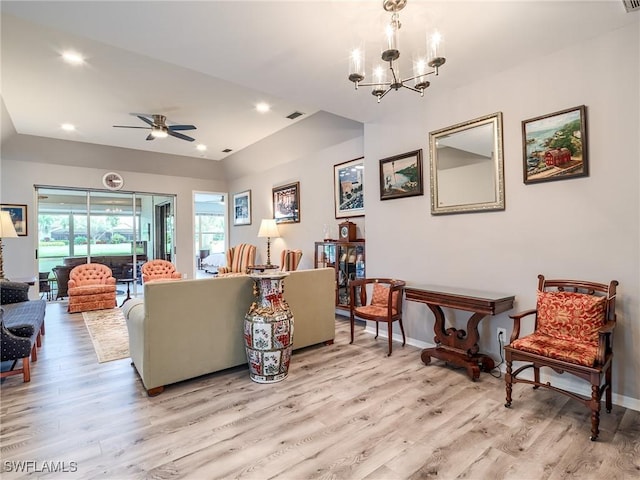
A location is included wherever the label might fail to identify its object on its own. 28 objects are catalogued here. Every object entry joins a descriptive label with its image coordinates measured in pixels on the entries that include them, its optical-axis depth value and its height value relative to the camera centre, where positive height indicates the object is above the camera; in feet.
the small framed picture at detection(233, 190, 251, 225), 25.08 +2.82
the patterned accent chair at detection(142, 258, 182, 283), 20.36 -1.65
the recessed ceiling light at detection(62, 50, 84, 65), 10.48 +6.23
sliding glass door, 21.71 +1.28
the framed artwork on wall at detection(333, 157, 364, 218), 15.79 +2.65
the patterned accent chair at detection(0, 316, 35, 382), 8.64 -2.64
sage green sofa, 8.45 -2.27
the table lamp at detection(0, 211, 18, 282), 13.41 +0.91
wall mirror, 9.68 +2.27
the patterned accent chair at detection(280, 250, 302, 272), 17.89 -0.93
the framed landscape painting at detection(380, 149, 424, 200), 11.79 +2.42
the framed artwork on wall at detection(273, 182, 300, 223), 19.89 +2.51
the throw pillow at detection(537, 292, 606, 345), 7.46 -1.88
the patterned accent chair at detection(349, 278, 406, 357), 11.11 -2.34
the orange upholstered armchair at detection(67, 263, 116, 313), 17.94 -2.32
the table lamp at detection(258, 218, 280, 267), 20.53 +0.86
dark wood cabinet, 15.19 -1.02
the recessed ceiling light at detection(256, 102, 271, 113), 14.71 +6.26
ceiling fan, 15.01 +5.48
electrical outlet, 9.74 -2.92
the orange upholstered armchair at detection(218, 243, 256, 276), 22.59 -1.09
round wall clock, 22.75 +4.62
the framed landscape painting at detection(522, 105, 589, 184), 8.06 +2.33
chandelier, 6.33 +3.82
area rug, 11.49 -3.69
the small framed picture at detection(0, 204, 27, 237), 19.46 +1.97
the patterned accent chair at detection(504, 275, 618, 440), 6.55 -2.35
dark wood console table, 8.87 -2.39
